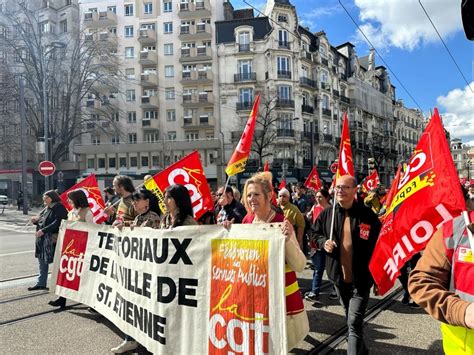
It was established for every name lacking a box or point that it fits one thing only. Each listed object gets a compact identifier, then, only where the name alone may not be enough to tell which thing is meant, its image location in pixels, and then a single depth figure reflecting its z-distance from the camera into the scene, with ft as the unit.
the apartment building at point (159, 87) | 146.20
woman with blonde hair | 10.01
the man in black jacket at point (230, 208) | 21.81
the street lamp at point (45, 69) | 70.08
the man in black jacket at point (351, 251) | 11.59
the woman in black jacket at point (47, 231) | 20.84
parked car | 105.61
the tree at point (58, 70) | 98.48
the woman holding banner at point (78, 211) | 18.26
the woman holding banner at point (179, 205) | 12.70
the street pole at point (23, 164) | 79.25
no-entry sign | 60.13
